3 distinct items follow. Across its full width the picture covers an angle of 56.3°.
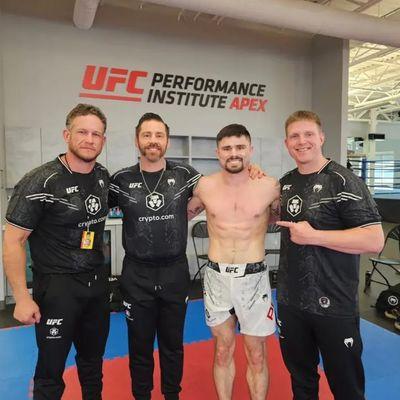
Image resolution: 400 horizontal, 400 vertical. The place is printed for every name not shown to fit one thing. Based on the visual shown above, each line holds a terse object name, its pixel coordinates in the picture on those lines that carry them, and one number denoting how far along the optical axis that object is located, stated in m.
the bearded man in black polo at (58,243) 1.81
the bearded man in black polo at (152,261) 2.13
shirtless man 2.08
